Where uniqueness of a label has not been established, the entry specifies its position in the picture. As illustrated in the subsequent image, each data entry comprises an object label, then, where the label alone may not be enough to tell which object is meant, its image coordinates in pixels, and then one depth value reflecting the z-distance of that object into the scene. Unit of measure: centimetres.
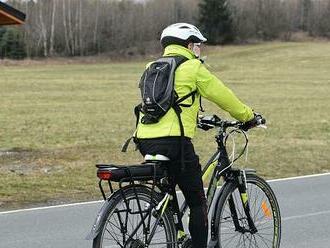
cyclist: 984
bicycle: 973
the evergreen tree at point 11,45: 17787
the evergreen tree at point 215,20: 18975
